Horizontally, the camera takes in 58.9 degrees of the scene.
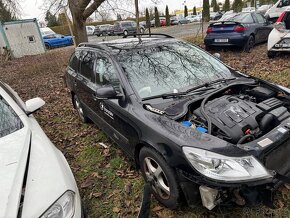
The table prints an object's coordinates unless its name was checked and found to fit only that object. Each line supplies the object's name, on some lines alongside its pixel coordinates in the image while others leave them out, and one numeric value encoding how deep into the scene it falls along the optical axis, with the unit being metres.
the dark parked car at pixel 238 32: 8.87
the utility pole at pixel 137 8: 8.74
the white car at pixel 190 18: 41.20
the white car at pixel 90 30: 37.38
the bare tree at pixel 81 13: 9.52
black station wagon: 2.11
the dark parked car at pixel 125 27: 29.81
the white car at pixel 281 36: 7.11
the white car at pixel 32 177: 1.85
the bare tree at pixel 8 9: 16.84
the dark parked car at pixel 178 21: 41.34
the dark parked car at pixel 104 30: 32.09
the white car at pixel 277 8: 13.75
